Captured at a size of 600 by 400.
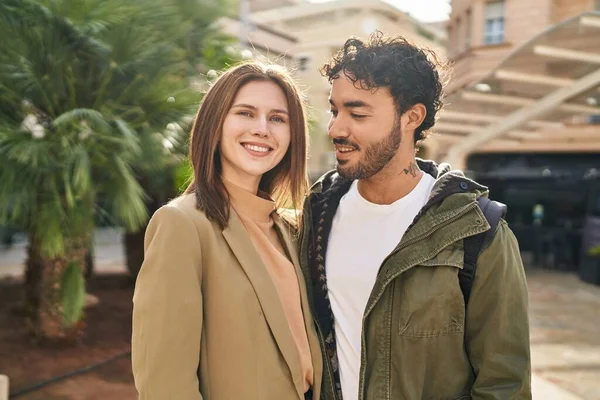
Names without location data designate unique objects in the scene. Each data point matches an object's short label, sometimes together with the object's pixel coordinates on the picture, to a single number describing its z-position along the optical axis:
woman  1.52
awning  7.62
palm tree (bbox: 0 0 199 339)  4.65
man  1.68
